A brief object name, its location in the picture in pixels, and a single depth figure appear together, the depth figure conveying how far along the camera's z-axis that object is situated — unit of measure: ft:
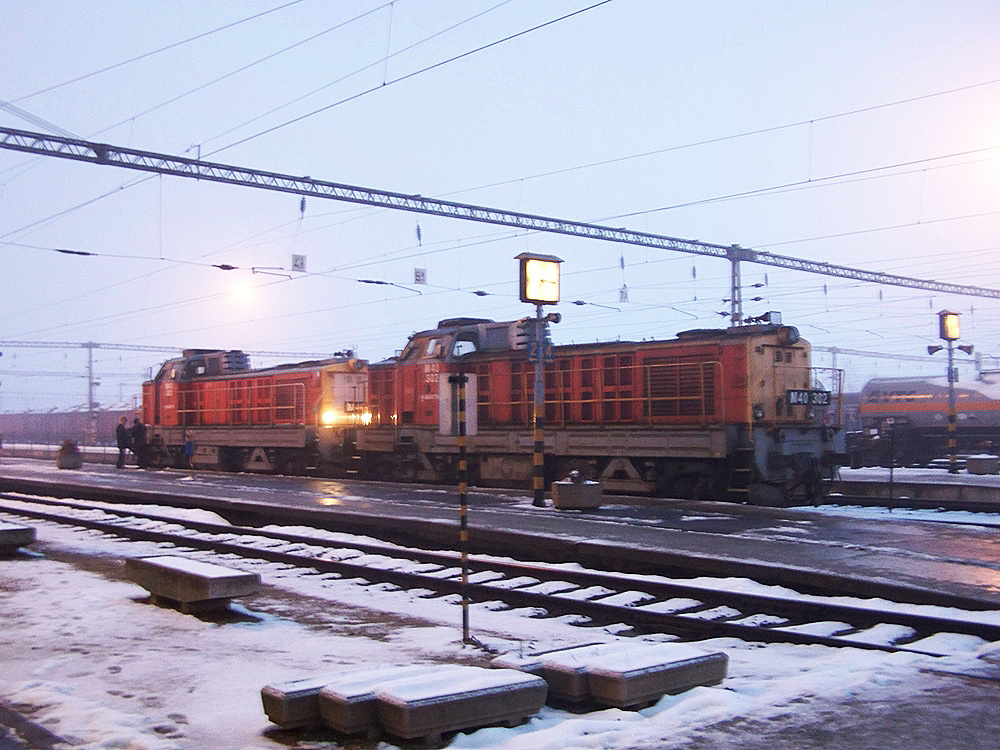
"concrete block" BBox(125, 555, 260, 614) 26.63
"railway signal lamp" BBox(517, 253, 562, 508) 54.75
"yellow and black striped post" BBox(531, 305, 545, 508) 54.70
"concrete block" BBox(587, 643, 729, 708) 17.43
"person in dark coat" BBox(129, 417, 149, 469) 110.83
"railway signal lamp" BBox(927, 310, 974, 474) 78.12
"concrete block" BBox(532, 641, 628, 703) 17.98
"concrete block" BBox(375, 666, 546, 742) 15.65
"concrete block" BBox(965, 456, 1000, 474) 81.97
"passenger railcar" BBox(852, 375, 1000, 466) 113.70
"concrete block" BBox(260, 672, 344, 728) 16.24
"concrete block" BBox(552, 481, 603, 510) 51.57
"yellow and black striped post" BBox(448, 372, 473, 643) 24.15
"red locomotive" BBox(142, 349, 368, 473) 86.48
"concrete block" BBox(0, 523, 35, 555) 38.65
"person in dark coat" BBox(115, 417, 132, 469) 110.32
